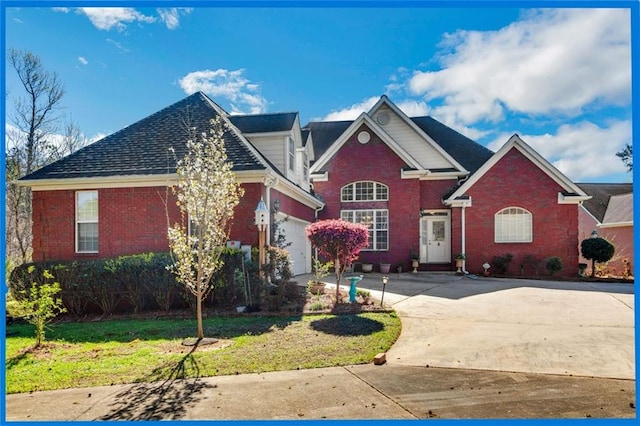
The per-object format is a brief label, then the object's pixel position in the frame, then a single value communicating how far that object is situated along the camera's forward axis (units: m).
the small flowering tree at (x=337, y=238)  9.13
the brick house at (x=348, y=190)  11.22
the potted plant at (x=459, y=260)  16.19
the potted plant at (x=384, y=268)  16.62
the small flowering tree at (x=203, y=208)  6.67
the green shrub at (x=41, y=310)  6.77
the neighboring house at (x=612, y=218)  17.29
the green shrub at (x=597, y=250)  14.93
